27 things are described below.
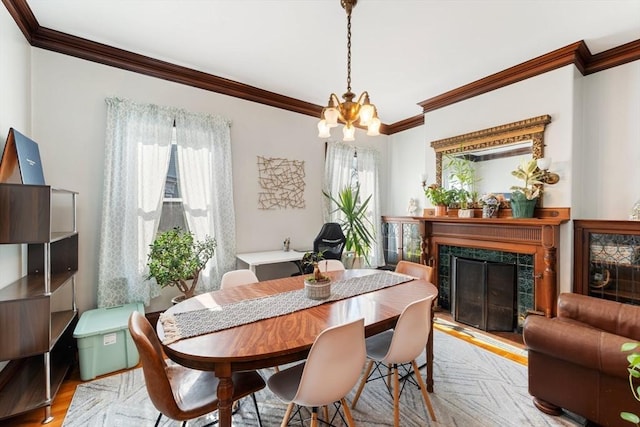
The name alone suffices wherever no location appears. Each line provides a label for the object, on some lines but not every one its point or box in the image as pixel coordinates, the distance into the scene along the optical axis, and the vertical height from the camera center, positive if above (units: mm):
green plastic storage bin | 2160 -1062
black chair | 3330 -347
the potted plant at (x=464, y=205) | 3395 +104
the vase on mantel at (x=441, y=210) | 3693 +44
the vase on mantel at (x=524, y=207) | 2846 +66
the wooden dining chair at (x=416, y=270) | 2465 -536
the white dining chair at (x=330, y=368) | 1193 -708
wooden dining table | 1155 -585
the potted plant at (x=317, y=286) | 1842 -488
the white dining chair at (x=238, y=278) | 2223 -545
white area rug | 1774 -1341
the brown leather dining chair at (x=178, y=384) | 1159 -888
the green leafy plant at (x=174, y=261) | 2520 -450
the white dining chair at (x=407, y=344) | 1528 -762
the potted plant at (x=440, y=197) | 3639 +215
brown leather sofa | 1514 -858
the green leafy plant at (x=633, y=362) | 832 -457
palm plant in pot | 3953 -174
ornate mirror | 2920 +772
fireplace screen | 3068 -943
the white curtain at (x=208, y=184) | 3068 +337
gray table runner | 1373 -573
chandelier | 2023 +765
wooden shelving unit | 1650 -620
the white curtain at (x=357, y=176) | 4215 +598
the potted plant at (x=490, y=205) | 3156 +90
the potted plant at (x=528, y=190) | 2829 +238
